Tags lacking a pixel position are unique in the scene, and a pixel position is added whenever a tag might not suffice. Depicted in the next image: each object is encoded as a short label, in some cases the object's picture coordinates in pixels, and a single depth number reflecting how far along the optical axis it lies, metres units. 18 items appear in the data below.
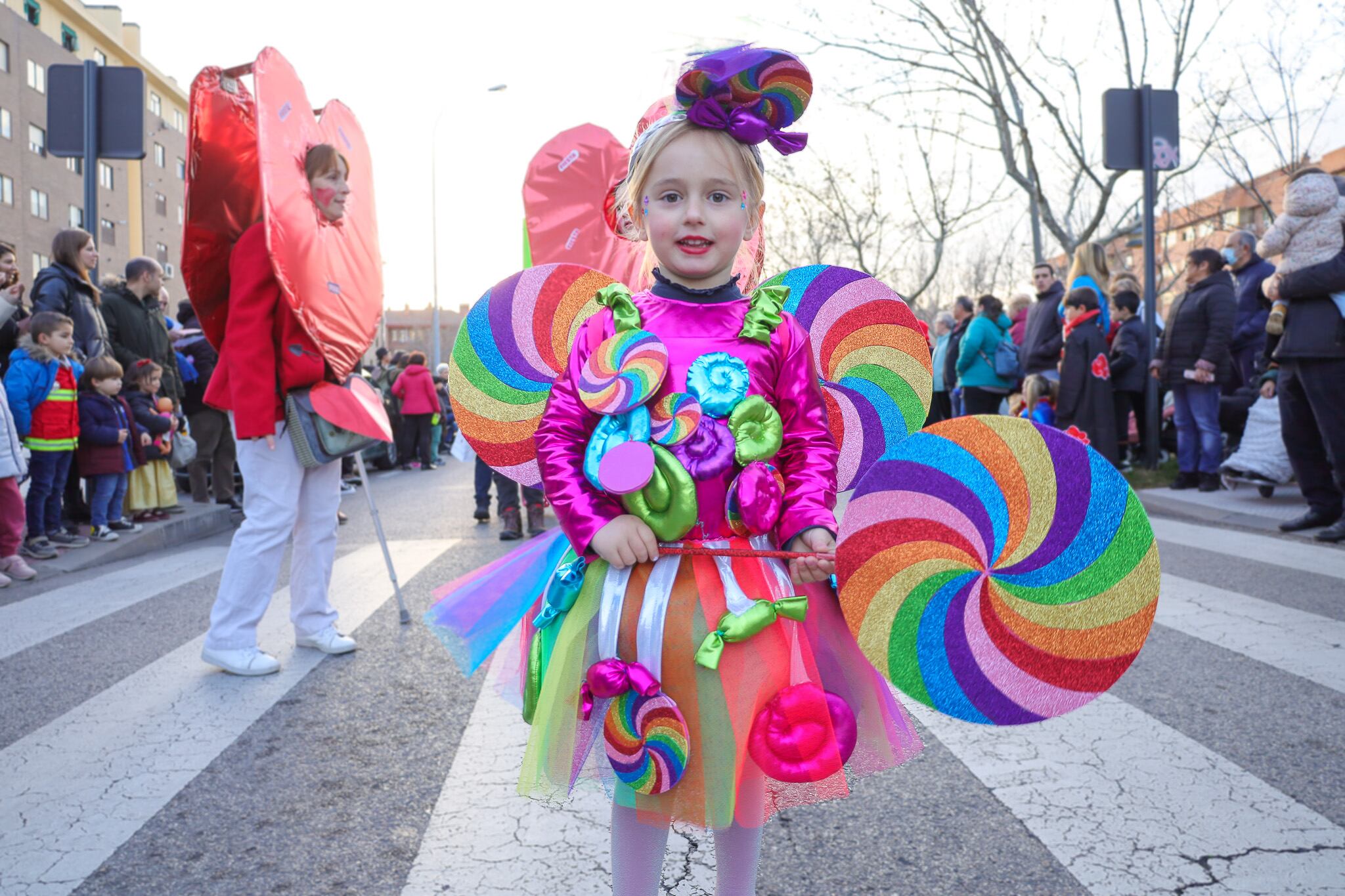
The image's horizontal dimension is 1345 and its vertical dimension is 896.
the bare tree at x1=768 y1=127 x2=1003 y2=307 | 21.72
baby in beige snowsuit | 6.13
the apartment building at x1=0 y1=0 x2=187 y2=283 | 34.41
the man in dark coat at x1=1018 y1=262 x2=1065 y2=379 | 9.24
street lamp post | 27.16
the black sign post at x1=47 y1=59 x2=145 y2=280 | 7.49
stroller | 7.69
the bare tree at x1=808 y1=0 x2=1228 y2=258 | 12.56
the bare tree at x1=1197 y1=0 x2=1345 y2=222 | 14.34
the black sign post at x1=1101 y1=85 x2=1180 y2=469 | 10.22
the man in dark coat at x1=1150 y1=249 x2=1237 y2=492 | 8.27
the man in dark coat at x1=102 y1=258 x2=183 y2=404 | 7.62
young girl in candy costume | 1.57
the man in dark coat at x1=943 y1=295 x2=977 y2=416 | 11.28
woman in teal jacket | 9.72
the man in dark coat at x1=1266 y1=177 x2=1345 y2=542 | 6.10
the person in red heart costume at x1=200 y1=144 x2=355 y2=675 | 3.74
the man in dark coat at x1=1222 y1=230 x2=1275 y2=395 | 8.28
